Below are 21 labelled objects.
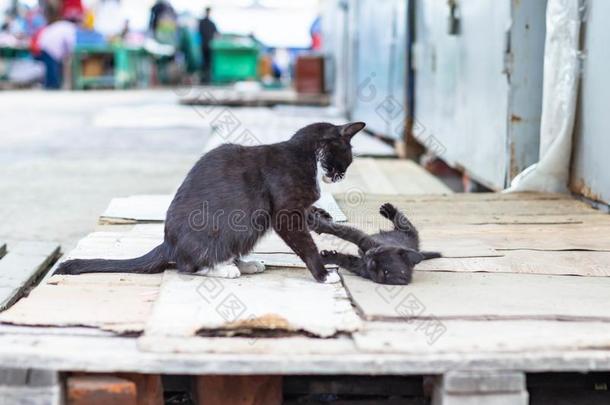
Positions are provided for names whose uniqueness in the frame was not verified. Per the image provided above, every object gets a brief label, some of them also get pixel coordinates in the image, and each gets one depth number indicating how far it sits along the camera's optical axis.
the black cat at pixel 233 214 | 2.70
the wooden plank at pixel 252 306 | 2.15
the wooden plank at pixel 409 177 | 5.73
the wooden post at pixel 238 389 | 2.19
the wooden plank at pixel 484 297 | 2.31
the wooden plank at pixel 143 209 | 3.82
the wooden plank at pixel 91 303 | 2.23
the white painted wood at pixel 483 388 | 2.00
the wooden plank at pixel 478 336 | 2.05
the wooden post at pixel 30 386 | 1.99
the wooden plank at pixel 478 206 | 3.97
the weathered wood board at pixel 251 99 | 12.80
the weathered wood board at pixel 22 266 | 3.25
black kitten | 2.67
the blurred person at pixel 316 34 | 22.06
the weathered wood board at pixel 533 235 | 3.24
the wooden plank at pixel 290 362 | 1.99
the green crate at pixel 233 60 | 20.64
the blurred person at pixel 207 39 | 21.09
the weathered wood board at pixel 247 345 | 2.03
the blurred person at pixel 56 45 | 18.28
